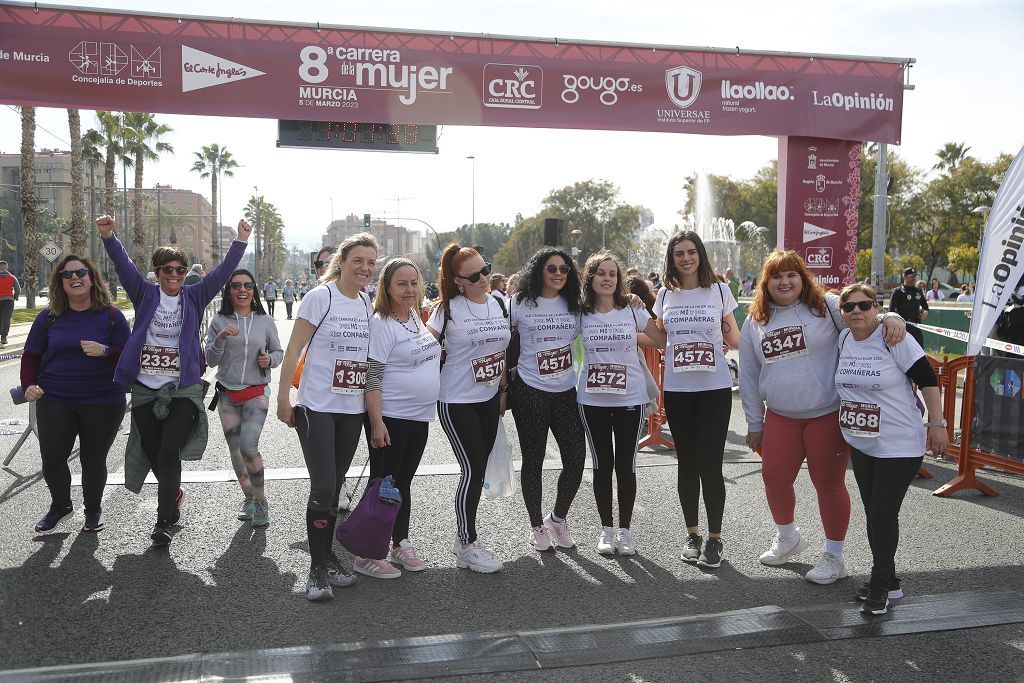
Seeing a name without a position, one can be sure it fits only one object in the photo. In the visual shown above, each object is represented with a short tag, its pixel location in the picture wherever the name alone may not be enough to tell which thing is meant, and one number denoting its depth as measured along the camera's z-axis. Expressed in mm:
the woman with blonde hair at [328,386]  4625
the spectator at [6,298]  19453
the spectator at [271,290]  37078
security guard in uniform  12398
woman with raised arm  5492
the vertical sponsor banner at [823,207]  12219
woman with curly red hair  4887
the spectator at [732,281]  19172
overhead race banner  10227
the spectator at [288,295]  36844
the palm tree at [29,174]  28609
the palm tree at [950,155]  69269
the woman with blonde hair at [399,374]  4840
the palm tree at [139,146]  46625
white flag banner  6270
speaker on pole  13941
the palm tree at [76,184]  32656
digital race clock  11656
